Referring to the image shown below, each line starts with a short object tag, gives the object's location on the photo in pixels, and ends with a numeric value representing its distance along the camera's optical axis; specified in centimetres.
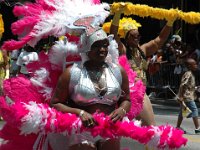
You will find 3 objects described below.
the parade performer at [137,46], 687
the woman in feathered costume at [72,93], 485
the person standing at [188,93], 1154
